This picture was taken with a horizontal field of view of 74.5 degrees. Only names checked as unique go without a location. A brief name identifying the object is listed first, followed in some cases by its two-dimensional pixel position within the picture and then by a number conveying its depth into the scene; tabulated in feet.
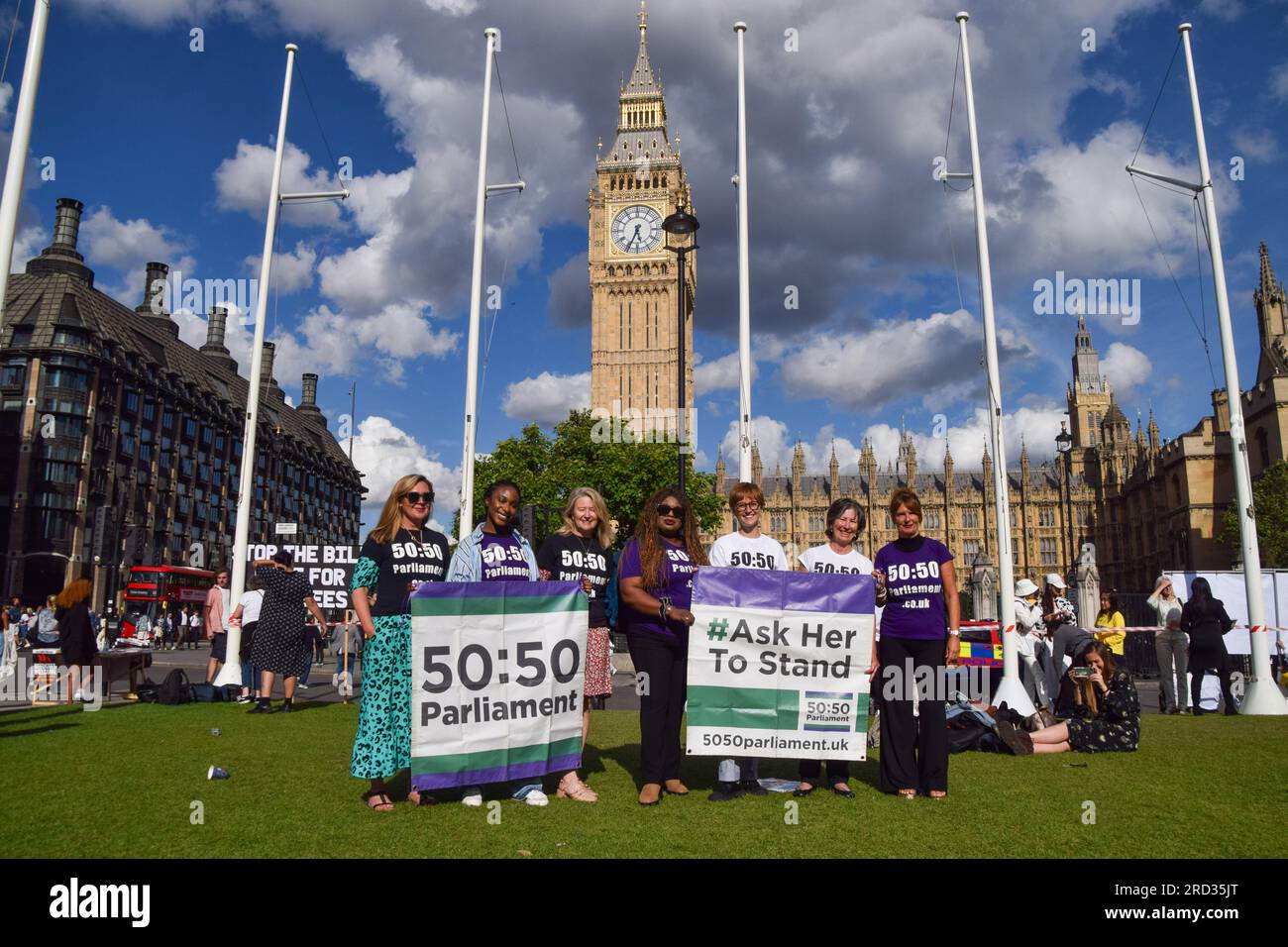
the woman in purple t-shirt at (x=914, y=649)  19.45
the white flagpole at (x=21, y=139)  28.76
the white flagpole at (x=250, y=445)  42.55
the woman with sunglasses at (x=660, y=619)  18.44
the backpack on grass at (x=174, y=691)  38.40
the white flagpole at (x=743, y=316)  41.04
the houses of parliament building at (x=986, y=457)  192.34
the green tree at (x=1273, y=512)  136.67
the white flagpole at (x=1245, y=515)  39.63
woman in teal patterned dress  17.48
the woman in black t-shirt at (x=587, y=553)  20.94
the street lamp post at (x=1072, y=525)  289.58
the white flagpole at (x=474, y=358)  45.09
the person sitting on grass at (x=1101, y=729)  26.32
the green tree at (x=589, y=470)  155.02
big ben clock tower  271.49
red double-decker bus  144.36
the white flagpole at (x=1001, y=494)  38.11
